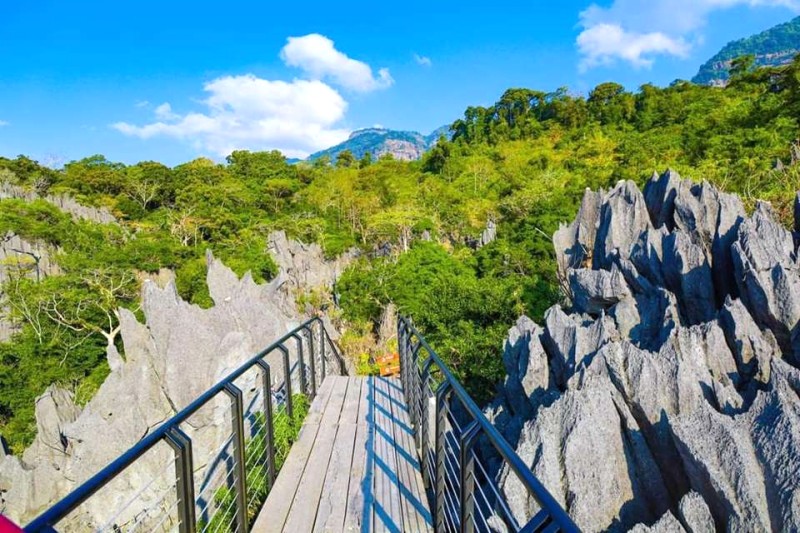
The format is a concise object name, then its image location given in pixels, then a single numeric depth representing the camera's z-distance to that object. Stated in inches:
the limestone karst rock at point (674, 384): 142.4
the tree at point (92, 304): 813.2
